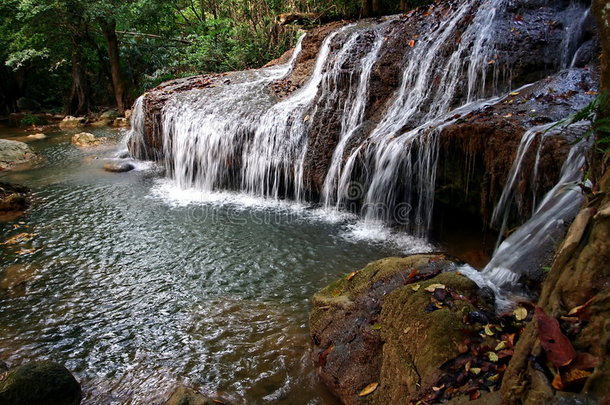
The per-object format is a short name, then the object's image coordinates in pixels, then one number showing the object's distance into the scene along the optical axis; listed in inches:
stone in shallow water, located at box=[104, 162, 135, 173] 425.7
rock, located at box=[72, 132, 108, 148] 556.4
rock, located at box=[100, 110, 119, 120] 724.0
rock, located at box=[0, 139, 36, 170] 460.8
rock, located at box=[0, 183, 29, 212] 313.2
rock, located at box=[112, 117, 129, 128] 685.8
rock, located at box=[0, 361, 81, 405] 126.7
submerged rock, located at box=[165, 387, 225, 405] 123.0
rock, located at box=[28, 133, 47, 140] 613.3
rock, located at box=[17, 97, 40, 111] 838.5
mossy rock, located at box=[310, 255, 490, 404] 108.0
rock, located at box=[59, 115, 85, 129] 701.9
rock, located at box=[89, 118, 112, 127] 704.7
